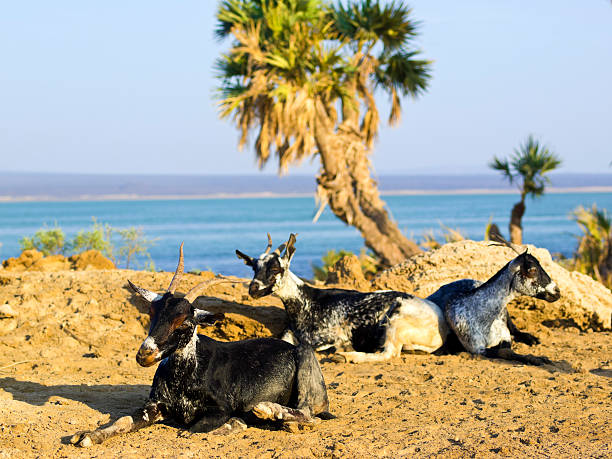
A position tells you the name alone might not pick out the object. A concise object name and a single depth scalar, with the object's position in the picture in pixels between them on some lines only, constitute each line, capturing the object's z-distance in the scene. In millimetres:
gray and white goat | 8984
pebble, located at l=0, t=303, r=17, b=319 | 9508
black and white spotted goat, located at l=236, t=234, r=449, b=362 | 8867
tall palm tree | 19469
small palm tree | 21406
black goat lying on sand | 5534
